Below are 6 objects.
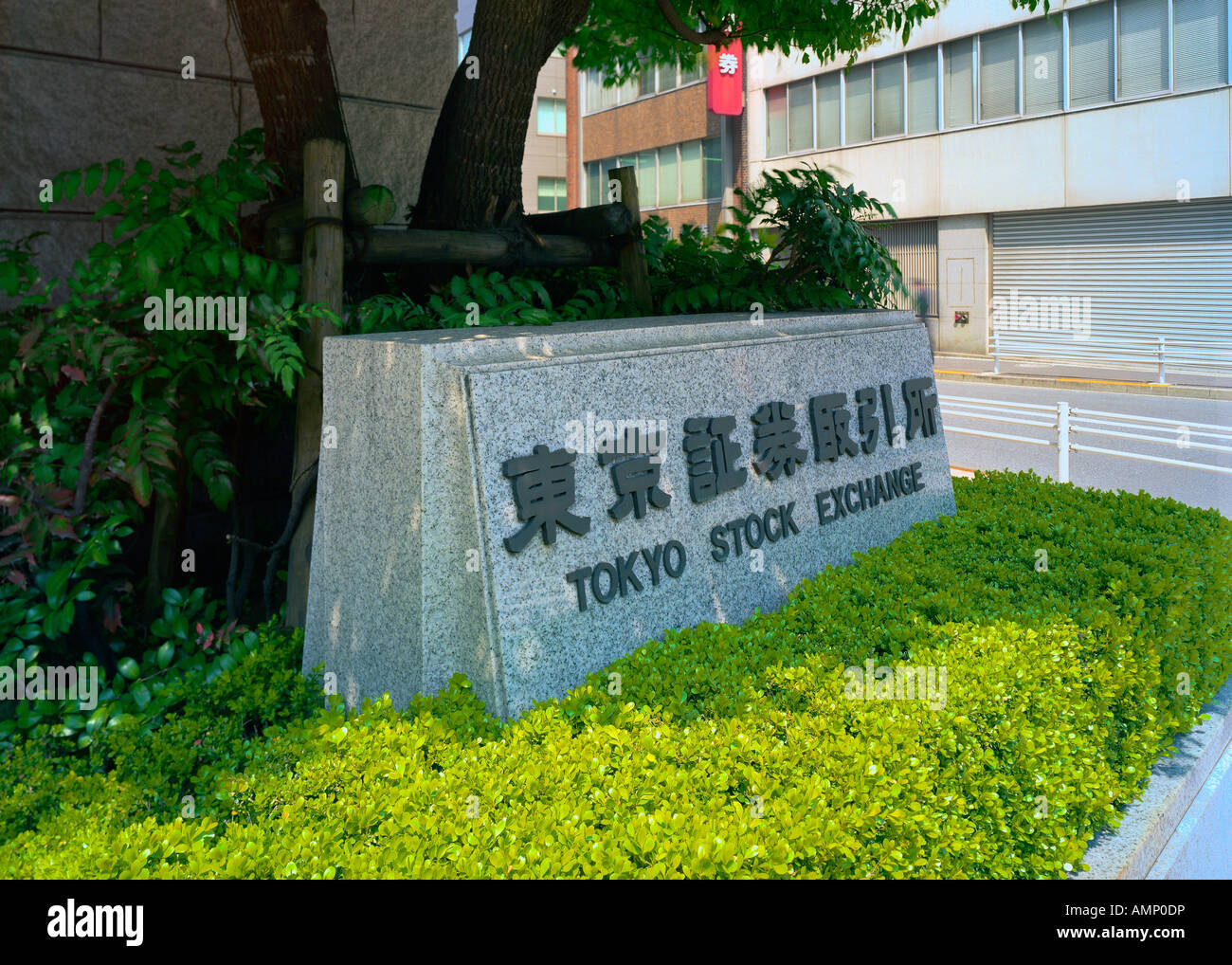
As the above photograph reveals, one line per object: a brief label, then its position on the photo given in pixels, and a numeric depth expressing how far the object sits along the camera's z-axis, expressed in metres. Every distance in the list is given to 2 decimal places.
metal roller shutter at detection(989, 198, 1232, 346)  20.05
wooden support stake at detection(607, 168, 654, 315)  6.18
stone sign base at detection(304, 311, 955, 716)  3.83
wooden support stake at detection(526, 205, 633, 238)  6.04
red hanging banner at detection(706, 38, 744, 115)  28.31
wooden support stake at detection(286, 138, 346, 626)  4.59
